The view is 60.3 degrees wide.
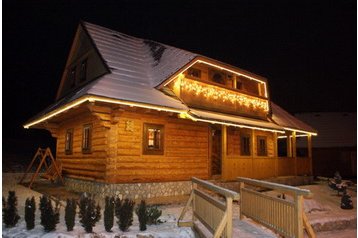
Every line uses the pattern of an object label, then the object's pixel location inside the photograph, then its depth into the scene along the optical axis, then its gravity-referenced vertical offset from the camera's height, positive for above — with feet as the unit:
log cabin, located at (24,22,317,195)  37.27 +2.44
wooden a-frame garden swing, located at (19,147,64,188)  47.21 -5.74
